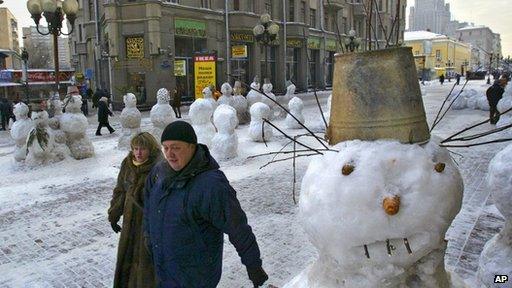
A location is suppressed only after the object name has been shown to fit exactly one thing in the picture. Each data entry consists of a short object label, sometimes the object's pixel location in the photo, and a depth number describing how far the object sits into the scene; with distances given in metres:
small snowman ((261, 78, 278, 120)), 15.70
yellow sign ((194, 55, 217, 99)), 15.74
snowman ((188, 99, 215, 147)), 10.33
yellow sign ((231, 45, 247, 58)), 25.78
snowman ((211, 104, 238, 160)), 9.71
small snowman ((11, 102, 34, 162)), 9.65
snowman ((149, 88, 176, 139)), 10.73
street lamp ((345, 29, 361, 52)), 19.22
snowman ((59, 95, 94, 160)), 10.05
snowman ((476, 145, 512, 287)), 3.32
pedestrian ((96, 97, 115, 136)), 13.56
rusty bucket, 2.07
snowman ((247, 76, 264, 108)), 15.96
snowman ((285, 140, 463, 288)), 1.90
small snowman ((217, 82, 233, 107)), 14.24
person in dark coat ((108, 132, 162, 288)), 3.17
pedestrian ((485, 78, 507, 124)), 13.34
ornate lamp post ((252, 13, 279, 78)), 16.83
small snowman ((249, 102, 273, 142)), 11.42
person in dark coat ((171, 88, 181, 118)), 17.98
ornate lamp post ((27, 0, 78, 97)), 11.20
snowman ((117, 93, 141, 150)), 10.88
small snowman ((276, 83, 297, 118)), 17.17
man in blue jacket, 2.62
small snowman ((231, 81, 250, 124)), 15.05
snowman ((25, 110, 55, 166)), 9.41
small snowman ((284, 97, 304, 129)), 13.54
